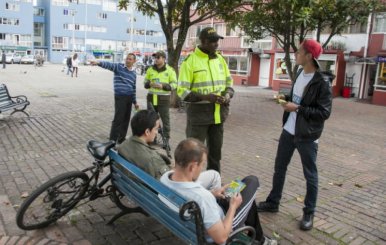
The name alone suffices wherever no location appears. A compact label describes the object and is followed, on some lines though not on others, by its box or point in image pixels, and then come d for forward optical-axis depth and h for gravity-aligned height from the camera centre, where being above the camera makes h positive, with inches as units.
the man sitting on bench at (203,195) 103.0 -35.6
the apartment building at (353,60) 800.8 +29.3
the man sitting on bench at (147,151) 133.2 -31.7
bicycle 140.3 -52.4
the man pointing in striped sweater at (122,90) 273.7 -22.1
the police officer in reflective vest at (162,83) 286.2 -16.9
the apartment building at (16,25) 2429.9 +169.0
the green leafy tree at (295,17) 432.8 +71.4
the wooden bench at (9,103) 364.0 -48.9
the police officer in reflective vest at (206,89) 167.3 -11.0
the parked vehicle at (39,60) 1653.5 -26.8
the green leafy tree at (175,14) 475.5 +60.9
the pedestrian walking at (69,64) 1182.3 -25.0
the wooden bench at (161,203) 101.8 -42.1
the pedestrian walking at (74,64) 1109.5 -22.5
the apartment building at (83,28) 2583.7 +190.8
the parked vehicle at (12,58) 1925.6 -29.3
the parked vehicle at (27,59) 1972.2 -31.0
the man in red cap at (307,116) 143.8 -17.3
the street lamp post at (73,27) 2573.8 +190.5
